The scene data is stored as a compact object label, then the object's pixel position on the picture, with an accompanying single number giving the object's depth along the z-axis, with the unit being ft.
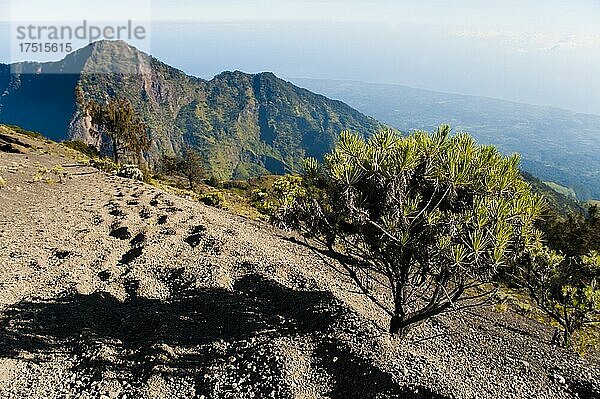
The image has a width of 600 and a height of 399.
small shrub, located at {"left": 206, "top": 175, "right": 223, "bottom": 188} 348.94
